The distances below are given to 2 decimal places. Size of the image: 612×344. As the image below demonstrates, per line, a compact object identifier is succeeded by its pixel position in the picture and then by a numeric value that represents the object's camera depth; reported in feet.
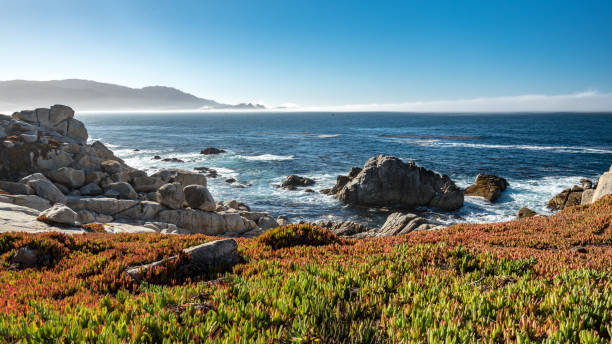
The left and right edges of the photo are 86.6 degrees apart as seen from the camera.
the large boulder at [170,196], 85.30
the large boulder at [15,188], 69.92
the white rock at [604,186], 67.96
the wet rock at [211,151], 241.14
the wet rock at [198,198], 89.71
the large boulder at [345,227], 89.04
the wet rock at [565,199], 109.29
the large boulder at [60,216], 48.93
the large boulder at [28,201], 60.64
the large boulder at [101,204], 76.84
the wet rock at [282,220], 101.58
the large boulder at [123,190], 87.97
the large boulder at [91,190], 87.56
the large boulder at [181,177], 113.70
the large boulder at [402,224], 73.05
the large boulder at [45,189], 73.36
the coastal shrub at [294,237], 34.09
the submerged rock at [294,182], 147.95
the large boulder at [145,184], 100.32
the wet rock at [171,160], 209.04
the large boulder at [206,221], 83.92
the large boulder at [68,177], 88.63
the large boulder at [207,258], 25.71
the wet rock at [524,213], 100.69
